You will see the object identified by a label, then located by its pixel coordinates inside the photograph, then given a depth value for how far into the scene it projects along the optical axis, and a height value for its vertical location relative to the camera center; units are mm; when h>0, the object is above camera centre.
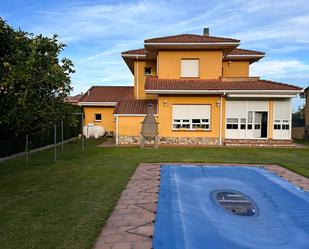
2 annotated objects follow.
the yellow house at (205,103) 15539 +1593
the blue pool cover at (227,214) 3761 -1927
